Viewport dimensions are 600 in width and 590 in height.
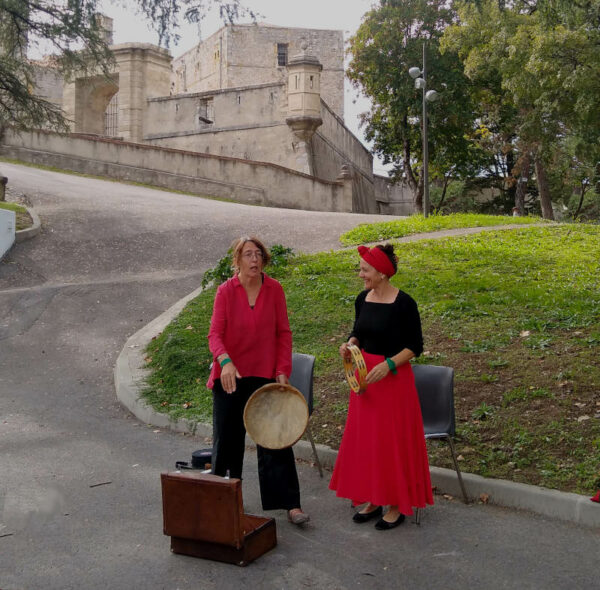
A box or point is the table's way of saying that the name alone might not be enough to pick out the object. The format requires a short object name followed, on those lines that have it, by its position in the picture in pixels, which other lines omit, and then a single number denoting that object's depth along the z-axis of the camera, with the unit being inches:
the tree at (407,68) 1466.5
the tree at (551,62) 480.7
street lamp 917.8
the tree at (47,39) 544.5
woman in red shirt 201.9
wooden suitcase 171.8
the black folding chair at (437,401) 222.2
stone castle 1424.7
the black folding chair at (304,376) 245.3
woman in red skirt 199.0
